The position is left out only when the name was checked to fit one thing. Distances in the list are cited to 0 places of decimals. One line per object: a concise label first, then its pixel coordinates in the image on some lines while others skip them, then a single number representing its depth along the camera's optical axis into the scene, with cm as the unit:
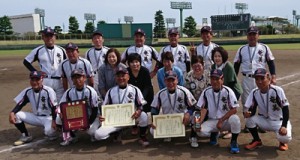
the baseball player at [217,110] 483
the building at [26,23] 9975
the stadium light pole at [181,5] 7756
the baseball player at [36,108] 545
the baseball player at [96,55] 613
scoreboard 5812
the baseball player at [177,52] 619
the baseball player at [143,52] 632
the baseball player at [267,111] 468
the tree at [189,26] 7788
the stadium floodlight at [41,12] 8219
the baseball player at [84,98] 532
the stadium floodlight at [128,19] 9575
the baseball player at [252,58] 568
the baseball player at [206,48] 584
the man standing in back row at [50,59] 593
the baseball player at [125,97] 525
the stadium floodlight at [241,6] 8912
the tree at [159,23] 7788
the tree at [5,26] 7125
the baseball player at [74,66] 568
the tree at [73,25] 7494
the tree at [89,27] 7706
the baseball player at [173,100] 520
